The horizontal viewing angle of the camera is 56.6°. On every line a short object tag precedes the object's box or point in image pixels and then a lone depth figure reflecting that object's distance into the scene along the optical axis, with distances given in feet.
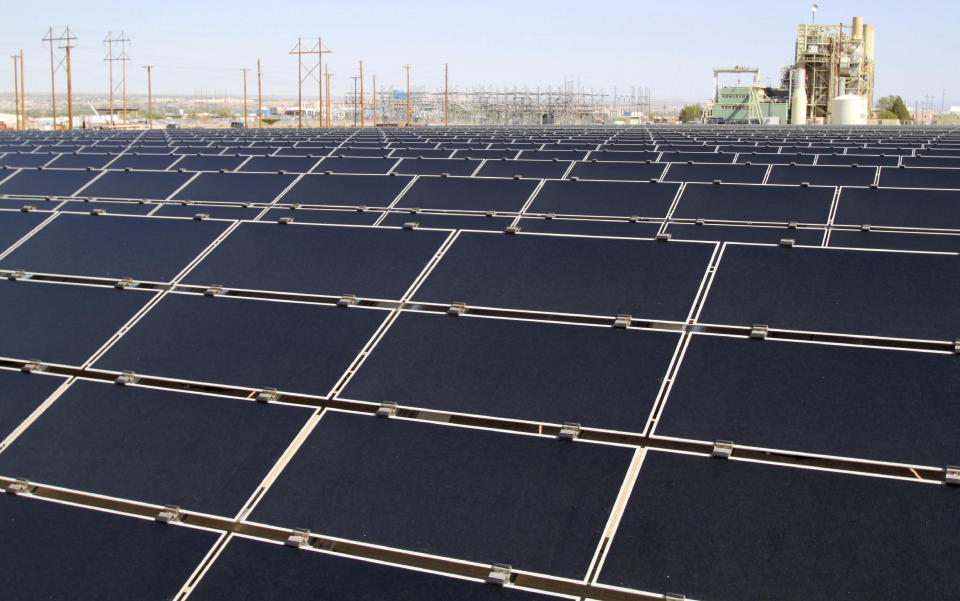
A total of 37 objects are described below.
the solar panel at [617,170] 62.18
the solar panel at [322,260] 24.40
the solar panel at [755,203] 43.34
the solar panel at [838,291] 19.77
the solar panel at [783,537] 13.17
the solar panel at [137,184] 52.80
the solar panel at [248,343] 20.38
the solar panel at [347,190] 47.03
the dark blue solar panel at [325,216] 35.99
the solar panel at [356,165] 68.69
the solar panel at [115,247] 27.37
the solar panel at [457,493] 14.80
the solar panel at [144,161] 73.77
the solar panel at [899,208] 41.78
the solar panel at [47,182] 54.03
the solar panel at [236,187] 49.32
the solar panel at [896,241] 35.68
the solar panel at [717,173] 59.47
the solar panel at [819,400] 15.93
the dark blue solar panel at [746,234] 39.50
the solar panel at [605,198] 43.22
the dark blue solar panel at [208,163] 69.56
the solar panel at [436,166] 64.39
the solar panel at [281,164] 68.80
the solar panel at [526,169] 62.18
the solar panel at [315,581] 14.03
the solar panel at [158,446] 17.15
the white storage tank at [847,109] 260.42
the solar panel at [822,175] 58.03
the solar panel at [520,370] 17.94
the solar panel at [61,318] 22.82
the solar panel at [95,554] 14.99
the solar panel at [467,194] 45.85
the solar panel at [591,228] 30.27
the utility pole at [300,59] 301.43
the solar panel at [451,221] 41.22
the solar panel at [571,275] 21.79
